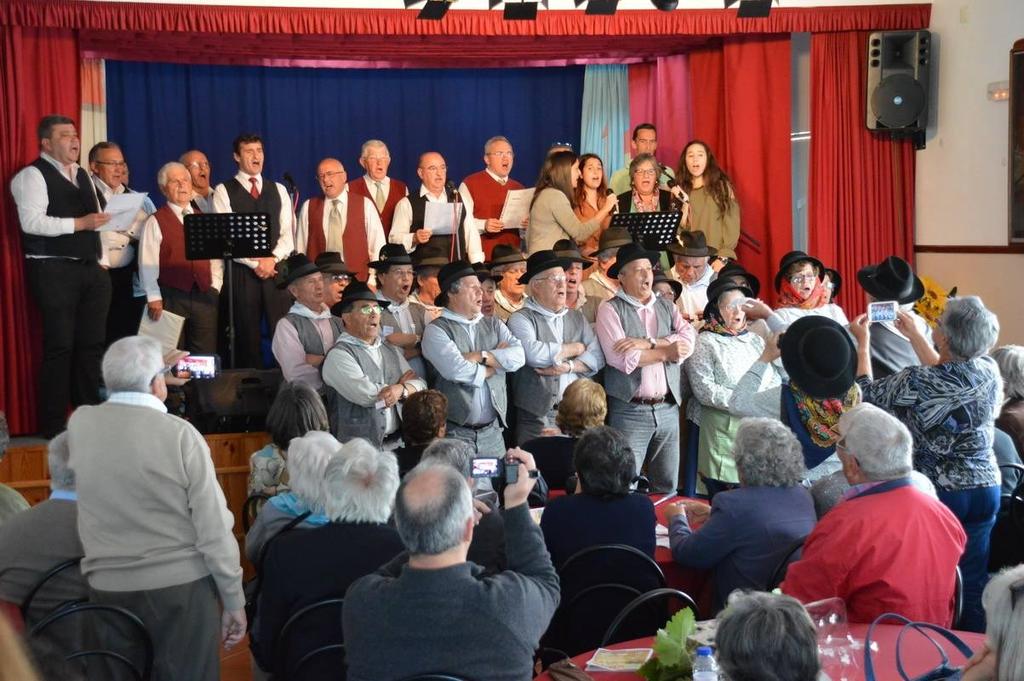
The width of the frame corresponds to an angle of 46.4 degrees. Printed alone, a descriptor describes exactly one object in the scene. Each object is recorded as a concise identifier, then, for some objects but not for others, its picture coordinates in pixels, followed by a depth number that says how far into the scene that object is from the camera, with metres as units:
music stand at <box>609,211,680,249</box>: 7.21
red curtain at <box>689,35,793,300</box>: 8.98
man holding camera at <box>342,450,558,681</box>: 2.50
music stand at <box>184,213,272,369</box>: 6.50
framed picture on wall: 7.57
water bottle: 2.59
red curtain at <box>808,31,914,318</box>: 8.82
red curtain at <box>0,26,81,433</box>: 7.30
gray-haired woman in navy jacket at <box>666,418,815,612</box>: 3.58
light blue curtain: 10.24
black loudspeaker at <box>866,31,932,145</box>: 8.42
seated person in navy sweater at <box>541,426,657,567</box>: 3.60
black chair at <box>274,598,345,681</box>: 3.14
